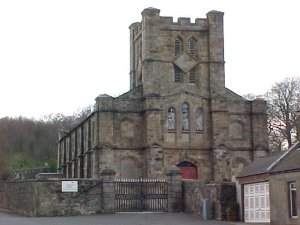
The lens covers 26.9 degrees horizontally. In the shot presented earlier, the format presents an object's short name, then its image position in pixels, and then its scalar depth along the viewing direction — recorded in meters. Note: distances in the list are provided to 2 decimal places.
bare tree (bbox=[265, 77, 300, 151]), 66.00
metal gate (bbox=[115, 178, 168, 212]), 37.31
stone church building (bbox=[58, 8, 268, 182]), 51.34
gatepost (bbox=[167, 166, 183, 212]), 37.19
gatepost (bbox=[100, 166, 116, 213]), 36.19
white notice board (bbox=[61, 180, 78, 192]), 35.59
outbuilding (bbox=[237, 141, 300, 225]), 27.86
